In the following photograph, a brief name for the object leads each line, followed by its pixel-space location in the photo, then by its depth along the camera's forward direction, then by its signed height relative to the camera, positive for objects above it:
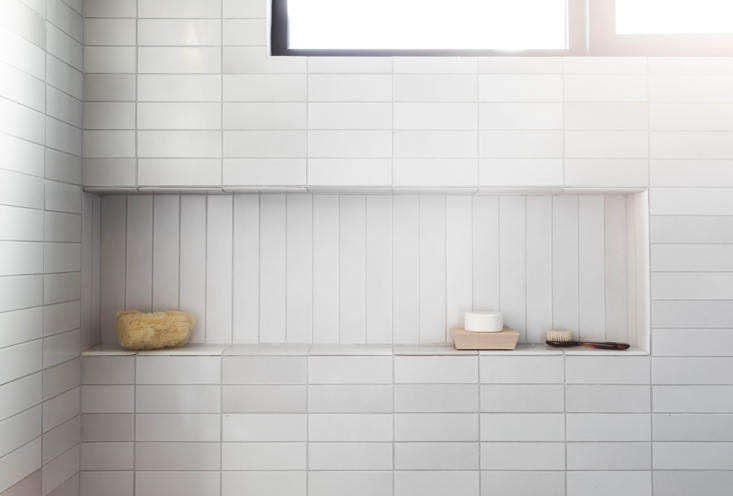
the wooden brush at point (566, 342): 2.29 -0.36
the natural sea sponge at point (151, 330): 2.18 -0.29
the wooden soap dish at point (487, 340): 2.22 -0.34
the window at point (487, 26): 2.32 +0.93
